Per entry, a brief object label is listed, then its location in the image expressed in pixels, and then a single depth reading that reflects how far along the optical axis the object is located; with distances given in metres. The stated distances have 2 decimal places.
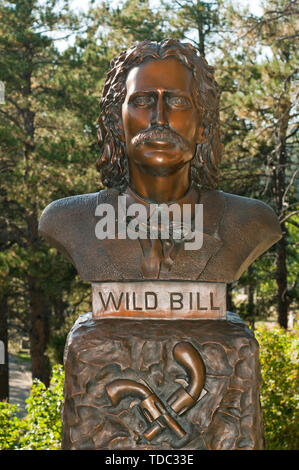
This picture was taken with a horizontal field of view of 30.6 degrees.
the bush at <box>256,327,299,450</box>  5.98
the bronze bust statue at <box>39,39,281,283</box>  2.48
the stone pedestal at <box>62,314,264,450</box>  2.38
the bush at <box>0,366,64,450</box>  4.96
